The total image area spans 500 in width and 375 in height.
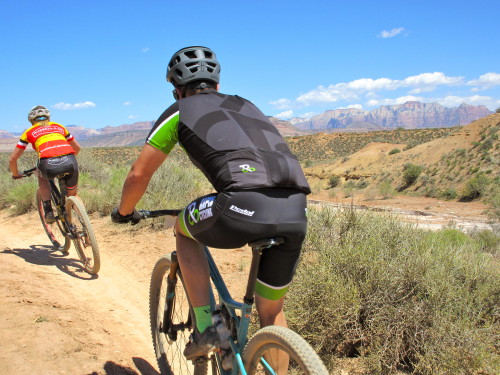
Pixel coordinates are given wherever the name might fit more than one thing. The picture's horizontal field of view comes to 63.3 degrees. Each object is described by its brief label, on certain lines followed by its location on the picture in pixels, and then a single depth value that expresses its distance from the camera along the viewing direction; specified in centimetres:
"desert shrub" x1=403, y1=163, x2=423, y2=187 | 2248
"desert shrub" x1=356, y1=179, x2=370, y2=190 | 2572
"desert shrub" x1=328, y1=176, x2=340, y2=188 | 2855
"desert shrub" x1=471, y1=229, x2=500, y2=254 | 688
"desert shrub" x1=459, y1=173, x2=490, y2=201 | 1645
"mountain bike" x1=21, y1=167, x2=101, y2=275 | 530
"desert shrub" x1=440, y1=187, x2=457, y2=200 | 1782
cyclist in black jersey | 192
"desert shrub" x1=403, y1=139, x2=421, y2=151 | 3364
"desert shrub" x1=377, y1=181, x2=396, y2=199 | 2036
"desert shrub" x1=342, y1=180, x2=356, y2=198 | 2220
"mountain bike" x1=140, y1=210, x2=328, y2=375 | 185
